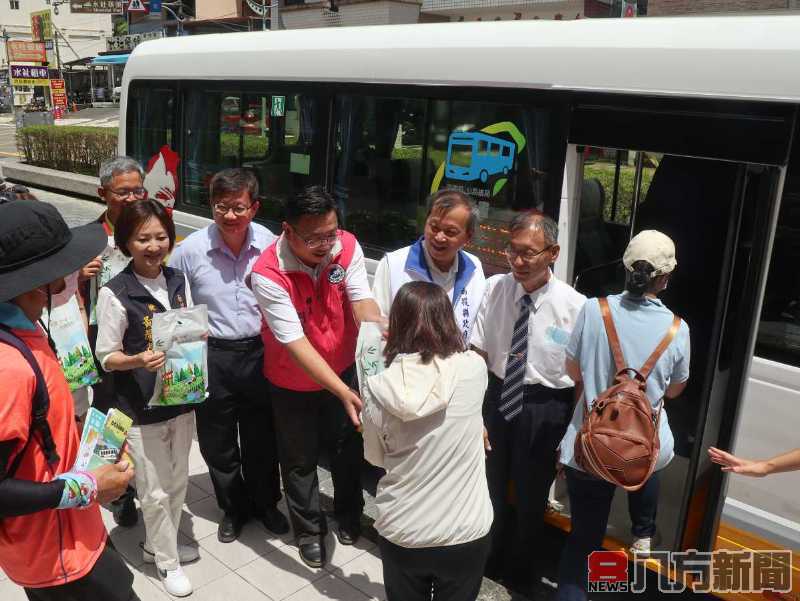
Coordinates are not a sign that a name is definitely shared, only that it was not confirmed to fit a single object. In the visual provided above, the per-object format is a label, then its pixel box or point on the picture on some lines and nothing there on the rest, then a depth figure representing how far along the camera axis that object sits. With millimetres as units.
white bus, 2848
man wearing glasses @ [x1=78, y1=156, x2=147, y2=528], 3498
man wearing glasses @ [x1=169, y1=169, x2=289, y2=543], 3461
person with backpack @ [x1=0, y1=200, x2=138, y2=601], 1815
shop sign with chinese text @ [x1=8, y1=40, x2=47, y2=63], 32188
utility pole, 26562
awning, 40531
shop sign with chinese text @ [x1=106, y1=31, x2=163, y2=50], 42656
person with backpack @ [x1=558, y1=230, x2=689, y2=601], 2586
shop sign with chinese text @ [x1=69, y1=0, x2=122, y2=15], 45156
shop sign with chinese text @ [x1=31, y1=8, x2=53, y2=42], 36188
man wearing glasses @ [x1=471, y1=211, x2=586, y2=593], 2949
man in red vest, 3057
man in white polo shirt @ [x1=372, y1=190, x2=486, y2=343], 3035
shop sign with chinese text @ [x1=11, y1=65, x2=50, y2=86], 26250
